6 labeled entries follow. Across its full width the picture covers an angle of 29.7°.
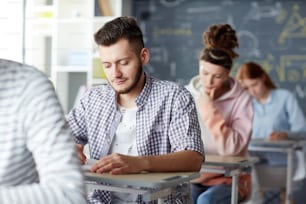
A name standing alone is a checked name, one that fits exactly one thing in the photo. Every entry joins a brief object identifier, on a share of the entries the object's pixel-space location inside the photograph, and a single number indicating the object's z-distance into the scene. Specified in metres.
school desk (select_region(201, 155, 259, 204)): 2.61
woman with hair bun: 2.90
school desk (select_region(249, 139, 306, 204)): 4.05
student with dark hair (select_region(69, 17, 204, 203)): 1.98
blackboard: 5.46
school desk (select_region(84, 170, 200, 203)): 1.73
